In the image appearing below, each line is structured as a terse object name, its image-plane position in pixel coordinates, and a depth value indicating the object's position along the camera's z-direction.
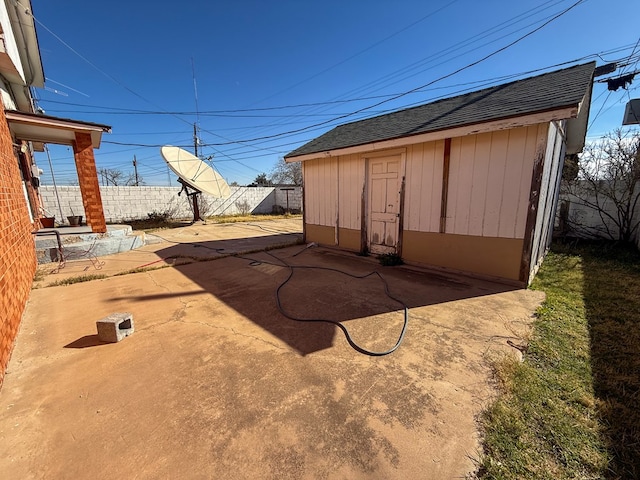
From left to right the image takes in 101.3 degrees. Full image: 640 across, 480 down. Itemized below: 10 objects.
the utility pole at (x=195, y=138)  19.19
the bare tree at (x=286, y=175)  34.94
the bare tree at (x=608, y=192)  6.92
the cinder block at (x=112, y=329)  2.74
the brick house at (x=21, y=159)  2.94
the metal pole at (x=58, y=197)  11.24
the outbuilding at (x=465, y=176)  4.01
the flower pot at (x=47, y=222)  7.39
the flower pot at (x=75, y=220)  7.62
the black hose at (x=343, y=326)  2.55
